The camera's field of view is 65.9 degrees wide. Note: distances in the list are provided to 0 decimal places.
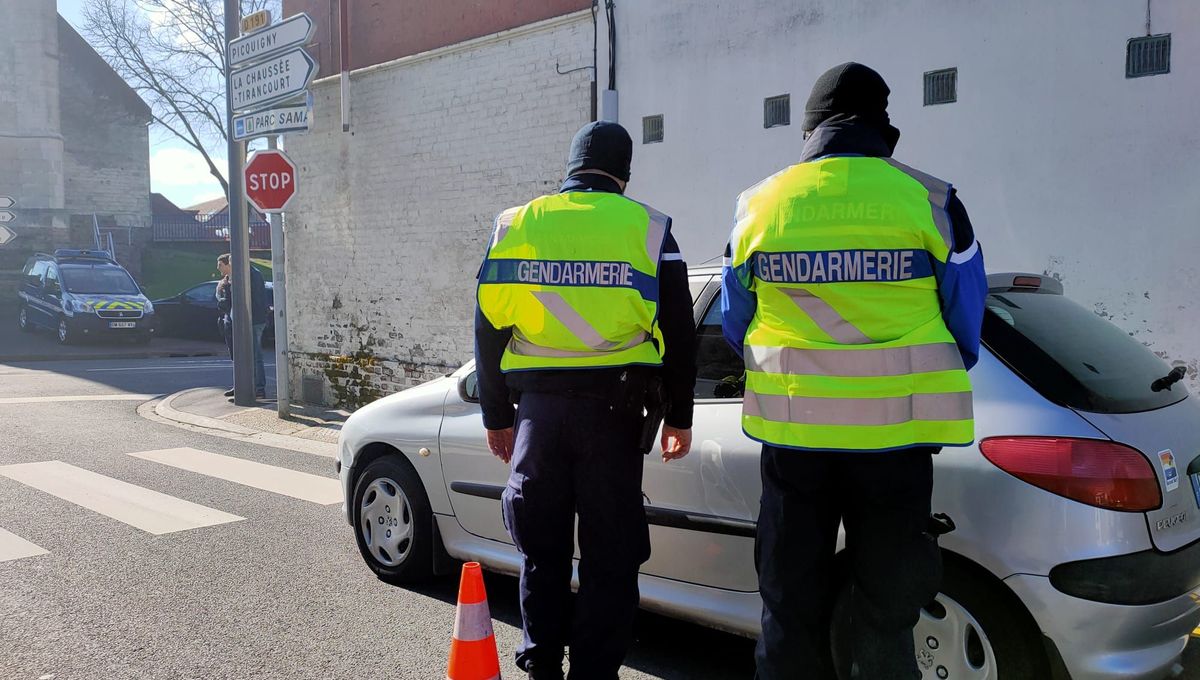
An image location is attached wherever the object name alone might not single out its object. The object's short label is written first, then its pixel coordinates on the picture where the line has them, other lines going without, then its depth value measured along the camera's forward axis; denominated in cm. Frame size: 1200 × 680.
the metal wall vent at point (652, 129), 865
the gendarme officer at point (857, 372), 235
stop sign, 948
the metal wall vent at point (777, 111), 767
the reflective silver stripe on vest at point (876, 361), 236
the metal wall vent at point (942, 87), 672
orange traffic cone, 281
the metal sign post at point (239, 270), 1069
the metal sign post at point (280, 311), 973
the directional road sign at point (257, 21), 988
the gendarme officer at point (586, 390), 286
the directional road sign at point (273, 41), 925
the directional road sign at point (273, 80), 925
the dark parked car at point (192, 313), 2161
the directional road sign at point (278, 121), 944
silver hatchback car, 259
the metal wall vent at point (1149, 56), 577
